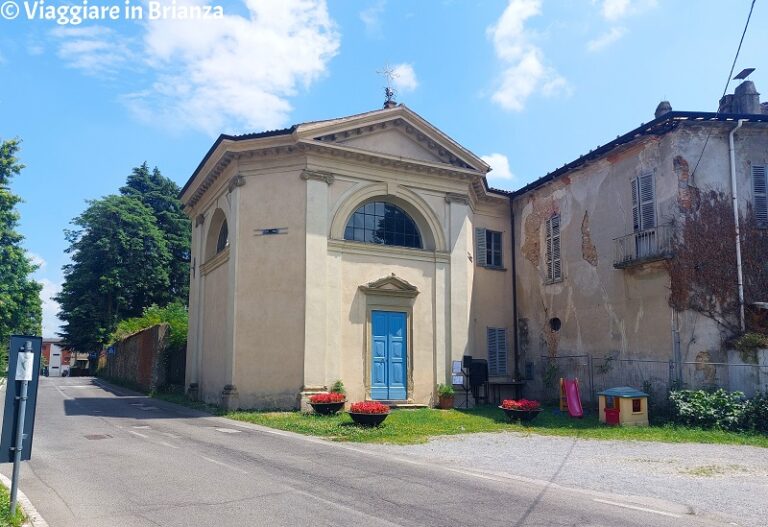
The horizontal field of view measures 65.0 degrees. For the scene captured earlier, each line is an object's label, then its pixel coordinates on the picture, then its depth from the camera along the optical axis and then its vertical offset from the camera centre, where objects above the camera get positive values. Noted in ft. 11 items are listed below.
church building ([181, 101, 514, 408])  58.08 +8.17
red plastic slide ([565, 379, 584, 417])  55.72 -5.09
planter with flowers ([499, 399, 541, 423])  51.37 -5.54
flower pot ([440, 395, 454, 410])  62.75 -5.93
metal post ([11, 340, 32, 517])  19.36 -3.00
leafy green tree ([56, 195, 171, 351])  128.77 +16.40
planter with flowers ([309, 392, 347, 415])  51.96 -4.98
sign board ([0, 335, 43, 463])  19.53 -1.56
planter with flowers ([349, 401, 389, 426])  45.03 -5.11
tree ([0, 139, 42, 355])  86.79 +12.30
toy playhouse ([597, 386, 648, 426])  49.08 -5.17
